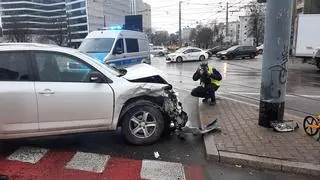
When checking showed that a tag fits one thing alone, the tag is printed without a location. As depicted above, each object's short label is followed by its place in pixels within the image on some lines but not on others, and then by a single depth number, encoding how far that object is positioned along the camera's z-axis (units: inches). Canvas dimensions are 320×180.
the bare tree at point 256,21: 1675.7
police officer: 242.6
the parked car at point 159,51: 1294.1
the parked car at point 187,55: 860.9
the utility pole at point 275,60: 162.3
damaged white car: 137.1
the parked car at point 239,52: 933.2
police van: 379.3
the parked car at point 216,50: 1224.1
